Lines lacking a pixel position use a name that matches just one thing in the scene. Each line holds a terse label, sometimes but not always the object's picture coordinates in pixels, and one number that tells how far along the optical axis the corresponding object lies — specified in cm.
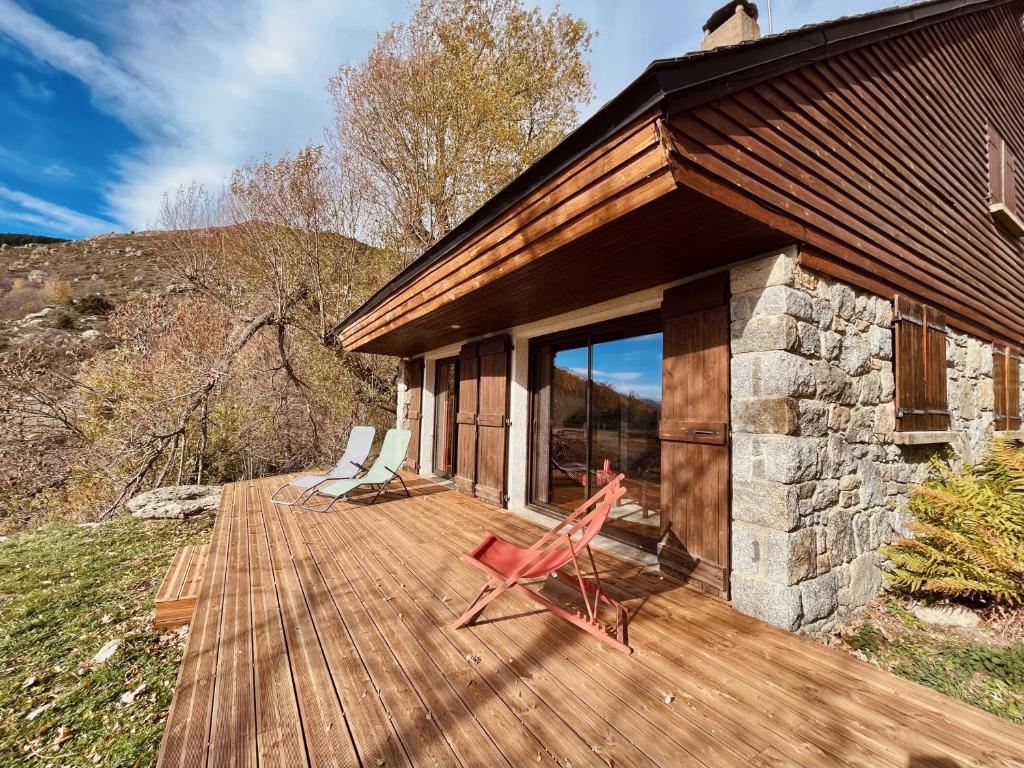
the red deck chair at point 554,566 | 222
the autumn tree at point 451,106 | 932
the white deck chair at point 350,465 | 548
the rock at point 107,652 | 264
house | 227
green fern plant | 271
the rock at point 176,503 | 590
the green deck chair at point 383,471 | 516
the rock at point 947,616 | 284
